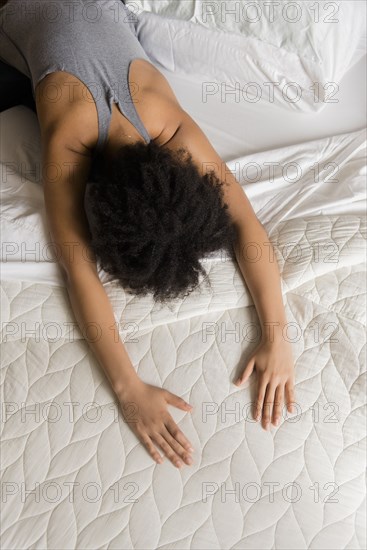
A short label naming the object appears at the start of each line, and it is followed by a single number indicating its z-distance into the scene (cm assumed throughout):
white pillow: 120
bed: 90
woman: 92
